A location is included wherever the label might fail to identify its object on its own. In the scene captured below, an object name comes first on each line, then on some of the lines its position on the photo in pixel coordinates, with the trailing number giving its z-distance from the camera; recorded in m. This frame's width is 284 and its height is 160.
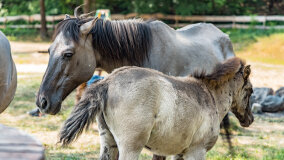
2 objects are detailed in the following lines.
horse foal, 6.64
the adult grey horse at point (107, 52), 8.84
